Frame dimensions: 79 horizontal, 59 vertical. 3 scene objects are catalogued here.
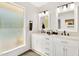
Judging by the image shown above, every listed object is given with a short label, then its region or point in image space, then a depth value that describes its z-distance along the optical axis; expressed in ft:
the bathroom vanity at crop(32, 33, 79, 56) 3.73
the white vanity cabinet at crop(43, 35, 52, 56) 4.85
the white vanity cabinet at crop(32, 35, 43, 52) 5.56
